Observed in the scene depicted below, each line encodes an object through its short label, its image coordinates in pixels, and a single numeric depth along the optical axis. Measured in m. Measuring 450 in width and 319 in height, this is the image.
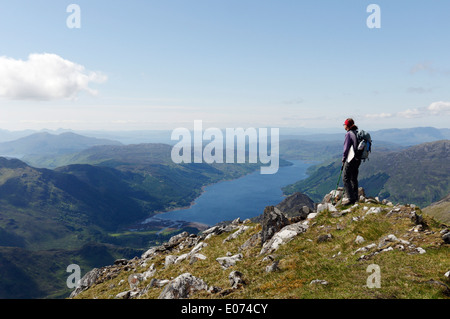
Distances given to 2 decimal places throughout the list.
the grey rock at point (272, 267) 13.91
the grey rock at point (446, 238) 13.08
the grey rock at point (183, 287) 13.26
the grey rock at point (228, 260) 17.45
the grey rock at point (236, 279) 12.77
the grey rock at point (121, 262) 34.40
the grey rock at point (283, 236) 18.30
